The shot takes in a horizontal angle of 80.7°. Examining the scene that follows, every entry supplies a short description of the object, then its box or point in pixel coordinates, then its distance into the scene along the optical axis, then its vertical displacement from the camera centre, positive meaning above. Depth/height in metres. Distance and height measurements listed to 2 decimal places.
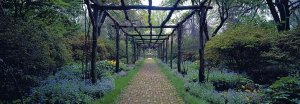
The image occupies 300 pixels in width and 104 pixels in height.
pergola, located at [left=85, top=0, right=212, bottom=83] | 6.72 +1.60
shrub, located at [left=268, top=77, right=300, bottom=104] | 4.19 -1.03
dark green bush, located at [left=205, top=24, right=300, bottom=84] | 7.05 -0.08
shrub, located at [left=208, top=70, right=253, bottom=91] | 7.21 -1.28
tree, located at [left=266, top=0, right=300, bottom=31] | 10.56 +2.33
